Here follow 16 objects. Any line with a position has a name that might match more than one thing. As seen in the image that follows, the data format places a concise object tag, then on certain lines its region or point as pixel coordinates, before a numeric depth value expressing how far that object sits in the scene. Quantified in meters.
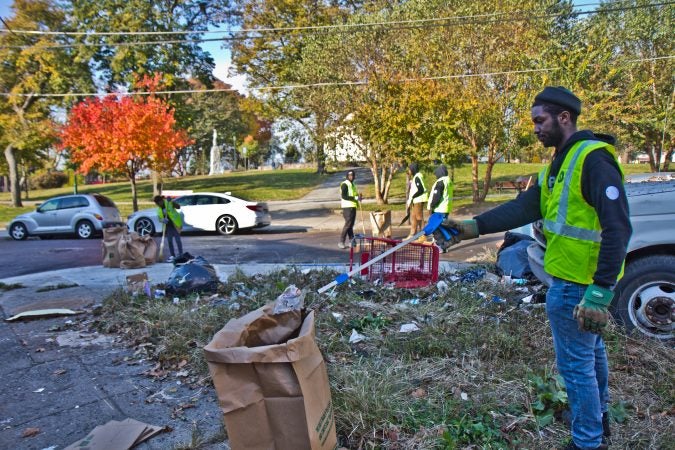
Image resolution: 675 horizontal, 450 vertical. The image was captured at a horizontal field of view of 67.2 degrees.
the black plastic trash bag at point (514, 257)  6.55
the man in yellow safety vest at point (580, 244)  2.30
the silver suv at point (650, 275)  4.13
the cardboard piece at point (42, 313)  6.04
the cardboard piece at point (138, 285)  6.52
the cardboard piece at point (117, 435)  3.04
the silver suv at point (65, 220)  16.58
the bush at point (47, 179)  46.91
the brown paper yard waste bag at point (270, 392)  2.36
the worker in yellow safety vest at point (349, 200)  11.49
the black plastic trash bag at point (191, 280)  6.49
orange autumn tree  19.48
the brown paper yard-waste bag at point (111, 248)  9.80
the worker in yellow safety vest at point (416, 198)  11.81
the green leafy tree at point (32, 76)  24.72
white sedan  16.42
